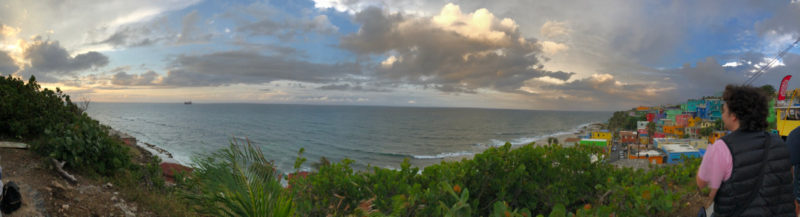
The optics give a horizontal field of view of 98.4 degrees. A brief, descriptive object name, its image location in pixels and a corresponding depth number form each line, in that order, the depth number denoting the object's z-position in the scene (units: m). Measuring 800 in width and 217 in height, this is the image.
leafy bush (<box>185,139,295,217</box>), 2.18
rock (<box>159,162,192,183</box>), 9.50
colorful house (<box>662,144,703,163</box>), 28.17
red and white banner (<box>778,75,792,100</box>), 20.05
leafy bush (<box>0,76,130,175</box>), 6.02
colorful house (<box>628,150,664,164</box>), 30.71
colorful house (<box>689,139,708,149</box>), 35.71
